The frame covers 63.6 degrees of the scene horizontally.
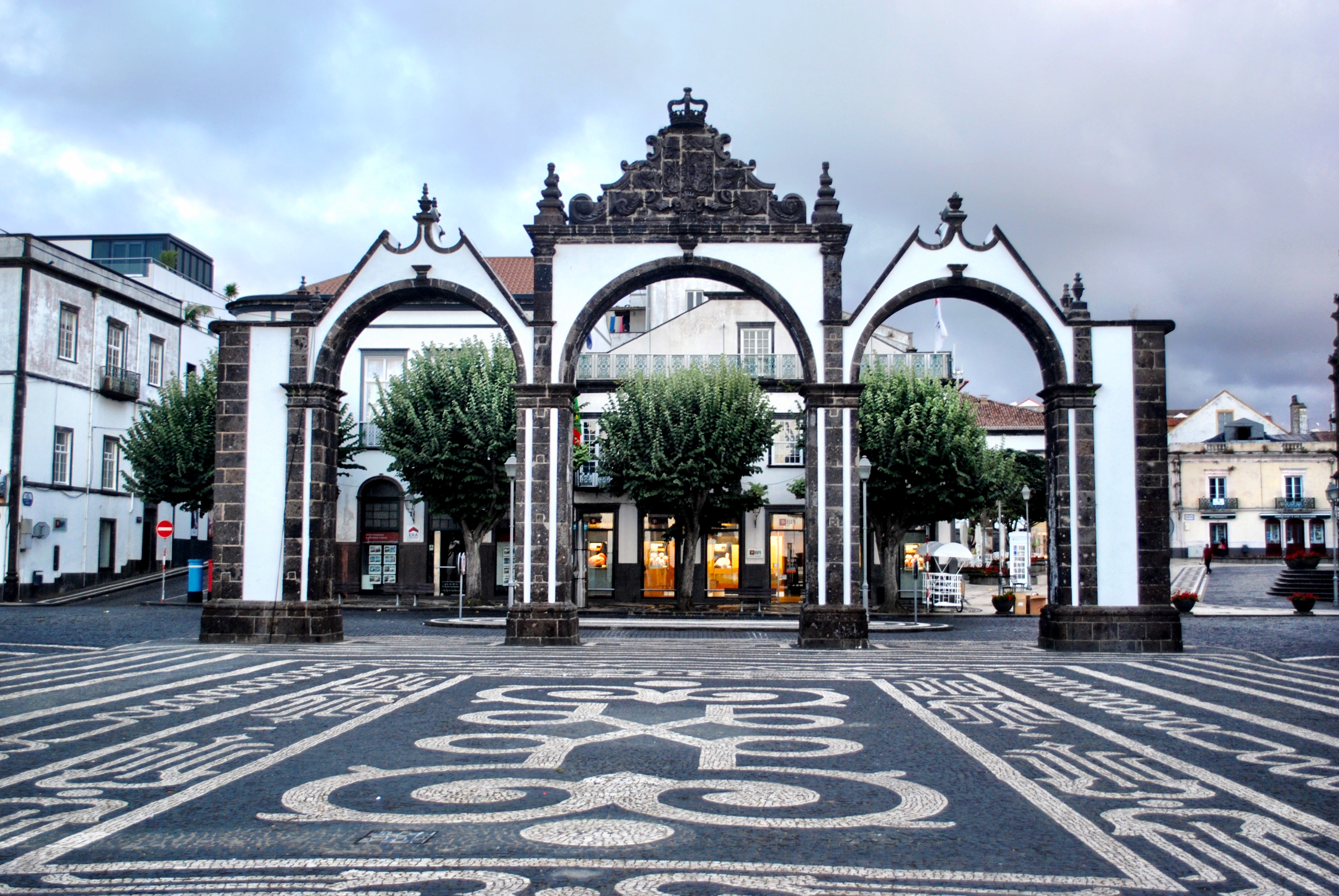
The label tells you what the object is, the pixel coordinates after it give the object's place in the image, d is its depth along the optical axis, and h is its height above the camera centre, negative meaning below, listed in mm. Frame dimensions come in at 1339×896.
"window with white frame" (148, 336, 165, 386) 37094 +5810
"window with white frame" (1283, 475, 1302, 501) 62188 +2725
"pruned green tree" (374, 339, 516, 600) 28203 +2704
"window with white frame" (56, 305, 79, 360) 32312 +5827
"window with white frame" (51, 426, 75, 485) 32219 +2232
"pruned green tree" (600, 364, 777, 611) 28344 +2406
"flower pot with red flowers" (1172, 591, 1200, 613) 26688 -1659
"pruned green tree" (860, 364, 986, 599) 27688 +2203
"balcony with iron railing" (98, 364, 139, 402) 33781 +4613
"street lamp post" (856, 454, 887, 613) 15898 +652
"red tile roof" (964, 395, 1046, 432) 44594 +4943
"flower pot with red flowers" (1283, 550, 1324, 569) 37031 -864
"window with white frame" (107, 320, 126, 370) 34688 +5959
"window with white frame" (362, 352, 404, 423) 35188 +5275
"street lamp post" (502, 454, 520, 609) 15766 -683
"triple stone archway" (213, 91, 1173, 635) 15727 +2666
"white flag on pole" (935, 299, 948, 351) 35250 +6566
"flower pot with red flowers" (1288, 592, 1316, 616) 27438 -1729
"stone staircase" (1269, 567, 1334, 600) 34625 -1571
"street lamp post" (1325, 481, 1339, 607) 30422 +1134
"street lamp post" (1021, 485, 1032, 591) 32844 -1240
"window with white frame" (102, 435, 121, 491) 34344 +2192
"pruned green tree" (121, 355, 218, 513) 30188 +2249
